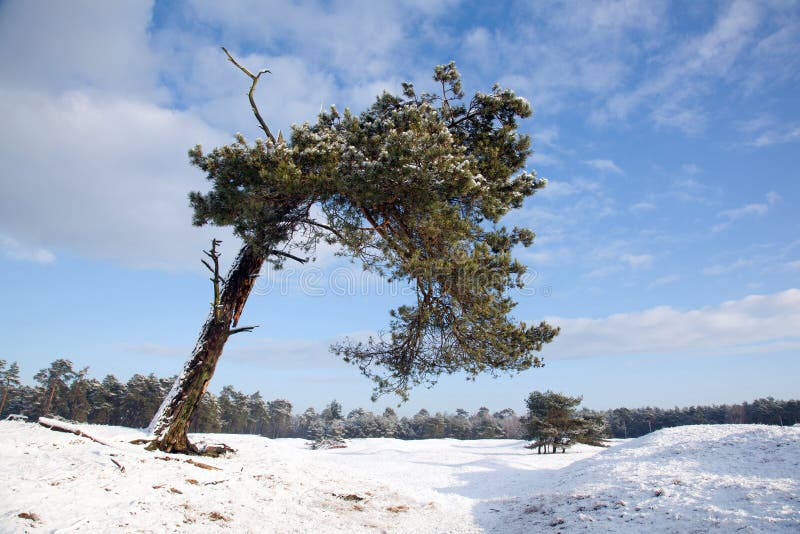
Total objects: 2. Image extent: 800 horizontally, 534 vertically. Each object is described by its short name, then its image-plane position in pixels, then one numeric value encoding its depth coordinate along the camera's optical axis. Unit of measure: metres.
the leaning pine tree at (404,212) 8.20
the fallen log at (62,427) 7.46
